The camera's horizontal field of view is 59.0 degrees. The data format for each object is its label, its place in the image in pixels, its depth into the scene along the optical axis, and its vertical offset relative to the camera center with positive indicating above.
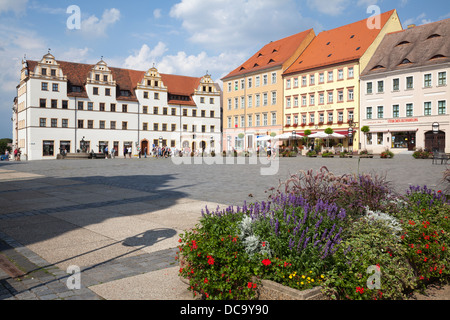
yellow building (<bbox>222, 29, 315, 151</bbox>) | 61.28 +10.53
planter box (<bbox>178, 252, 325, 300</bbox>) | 3.27 -1.14
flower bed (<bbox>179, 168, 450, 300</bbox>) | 3.50 -0.91
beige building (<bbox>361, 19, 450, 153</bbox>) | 42.78 +7.61
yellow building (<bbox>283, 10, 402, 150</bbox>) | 50.78 +11.04
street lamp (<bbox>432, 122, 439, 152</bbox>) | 38.12 +3.00
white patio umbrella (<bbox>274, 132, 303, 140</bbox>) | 50.91 +2.76
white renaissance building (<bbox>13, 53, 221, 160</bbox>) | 58.88 +7.88
